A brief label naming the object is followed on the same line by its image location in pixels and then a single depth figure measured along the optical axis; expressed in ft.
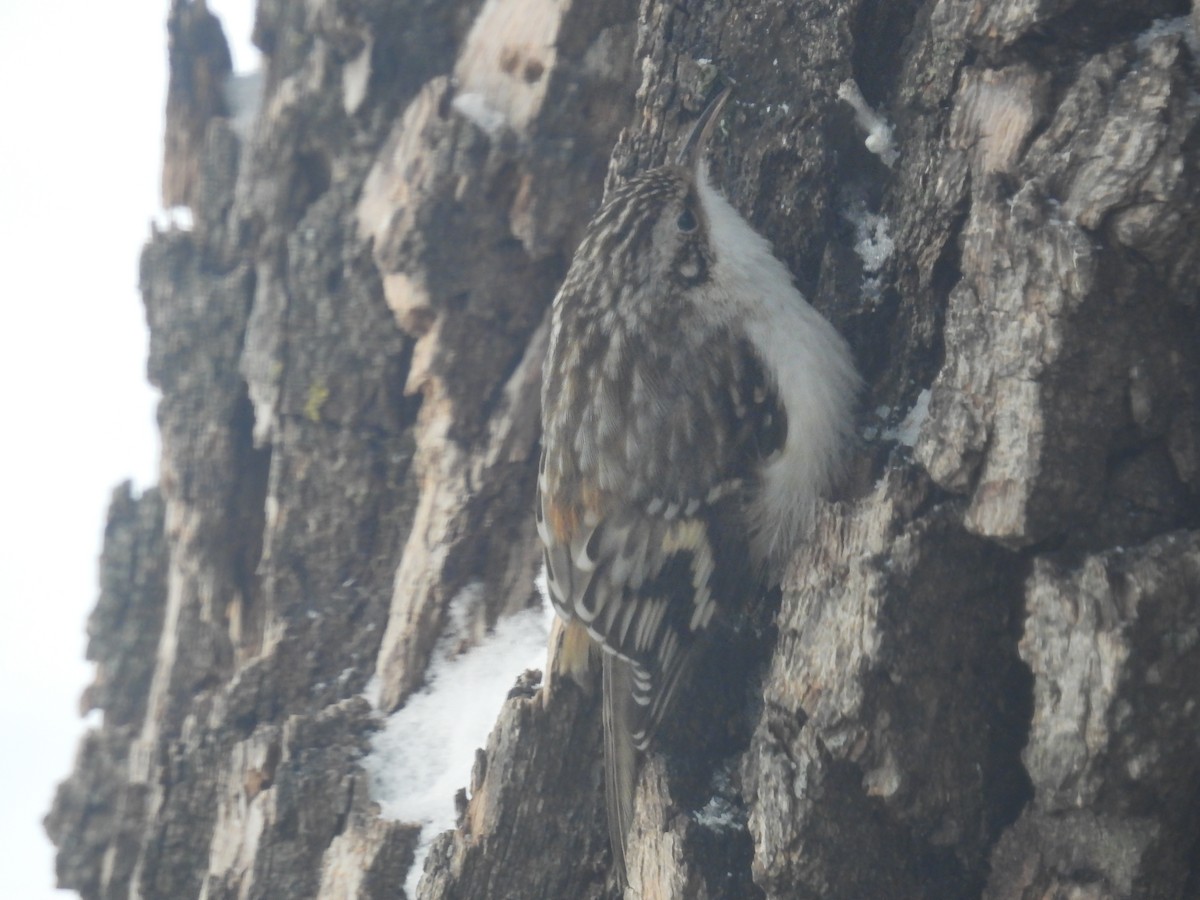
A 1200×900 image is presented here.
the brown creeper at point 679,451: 17.17
